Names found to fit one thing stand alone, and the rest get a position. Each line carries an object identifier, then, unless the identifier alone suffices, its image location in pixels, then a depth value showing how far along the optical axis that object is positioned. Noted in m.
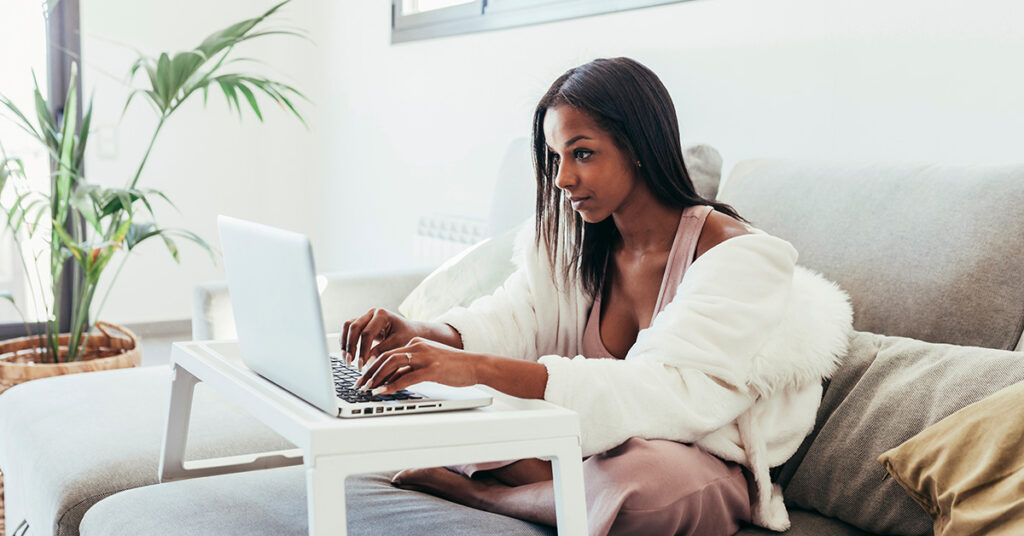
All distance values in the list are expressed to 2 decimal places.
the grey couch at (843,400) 1.22
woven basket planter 2.56
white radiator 3.13
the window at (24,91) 3.89
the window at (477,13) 2.62
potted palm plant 2.62
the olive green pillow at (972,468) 1.02
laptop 0.96
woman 1.16
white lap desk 0.88
